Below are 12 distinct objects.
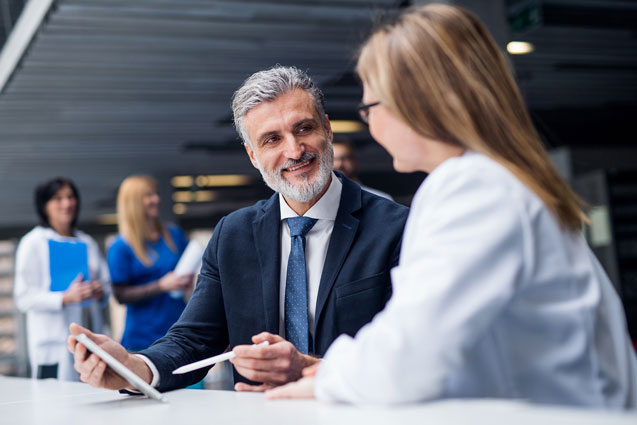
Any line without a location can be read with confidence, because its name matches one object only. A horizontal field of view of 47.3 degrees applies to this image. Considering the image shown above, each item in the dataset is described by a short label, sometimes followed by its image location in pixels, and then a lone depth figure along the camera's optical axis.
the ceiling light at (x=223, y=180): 14.44
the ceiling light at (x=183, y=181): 14.40
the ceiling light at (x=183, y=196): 15.63
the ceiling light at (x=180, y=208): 17.60
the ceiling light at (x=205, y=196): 15.86
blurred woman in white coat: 3.87
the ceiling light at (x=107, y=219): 19.73
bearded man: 1.97
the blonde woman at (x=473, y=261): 1.09
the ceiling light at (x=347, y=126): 10.33
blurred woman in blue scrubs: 4.08
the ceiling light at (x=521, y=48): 7.06
